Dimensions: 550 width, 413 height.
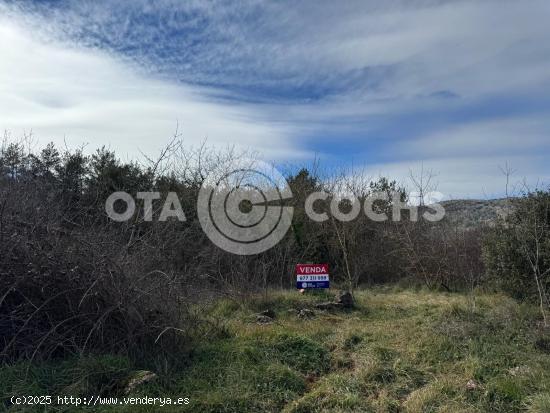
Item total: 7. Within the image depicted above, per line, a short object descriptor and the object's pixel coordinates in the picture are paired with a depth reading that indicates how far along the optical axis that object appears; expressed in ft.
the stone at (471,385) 13.37
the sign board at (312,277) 29.37
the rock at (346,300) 25.89
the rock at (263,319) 22.03
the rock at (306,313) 23.44
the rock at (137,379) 13.02
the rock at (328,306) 25.41
